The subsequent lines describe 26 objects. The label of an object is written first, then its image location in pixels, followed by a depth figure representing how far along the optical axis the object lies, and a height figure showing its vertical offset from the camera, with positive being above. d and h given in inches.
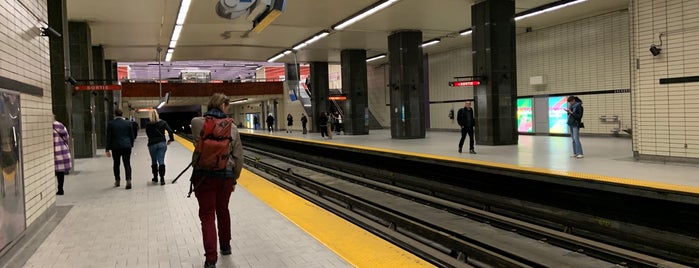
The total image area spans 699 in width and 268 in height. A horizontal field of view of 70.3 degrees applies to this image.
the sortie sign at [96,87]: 545.5 +46.8
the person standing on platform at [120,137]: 340.5 -6.3
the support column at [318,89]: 1228.5 +79.4
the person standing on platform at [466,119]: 532.4 -3.7
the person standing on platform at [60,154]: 327.3 -16.2
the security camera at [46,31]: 255.4 +51.1
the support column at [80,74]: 680.4 +76.2
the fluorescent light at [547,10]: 649.4 +142.6
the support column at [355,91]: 1058.7 +60.9
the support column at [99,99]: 918.2 +54.8
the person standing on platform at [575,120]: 446.6 -7.5
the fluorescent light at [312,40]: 863.4 +151.5
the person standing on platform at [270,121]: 1481.3 +4.5
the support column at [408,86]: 847.7 +53.9
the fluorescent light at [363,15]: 636.7 +147.8
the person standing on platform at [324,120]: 927.7 +1.0
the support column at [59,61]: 448.8 +64.6
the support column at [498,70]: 622.5 +56.6
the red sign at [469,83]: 635.5 +42.3
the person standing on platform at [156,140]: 354.8 -10.4
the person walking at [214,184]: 159.3 -19.5
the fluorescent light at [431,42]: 992.1 +152.1
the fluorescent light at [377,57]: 1228.6 +155.5
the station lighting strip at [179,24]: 602.7 +149.7
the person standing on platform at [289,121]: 1425.9 +2.3
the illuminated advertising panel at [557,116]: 835.4 -5.9
